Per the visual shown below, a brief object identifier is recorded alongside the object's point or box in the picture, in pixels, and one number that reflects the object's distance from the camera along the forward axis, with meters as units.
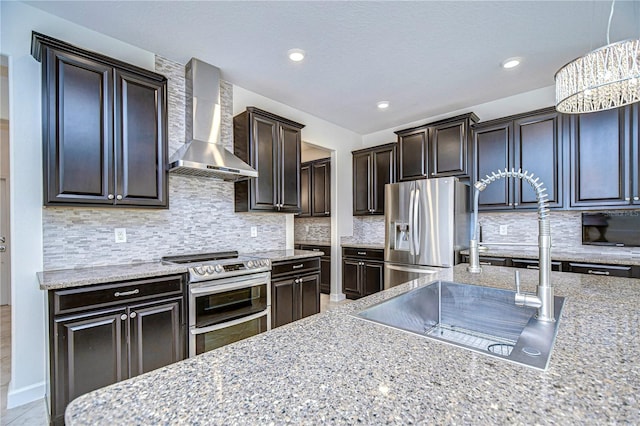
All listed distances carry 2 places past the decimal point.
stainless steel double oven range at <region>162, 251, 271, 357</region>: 2.26
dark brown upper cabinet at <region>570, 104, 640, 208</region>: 2.71
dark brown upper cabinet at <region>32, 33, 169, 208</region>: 1.93
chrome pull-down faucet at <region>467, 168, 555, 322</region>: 1.01
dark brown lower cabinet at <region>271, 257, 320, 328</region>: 2.89
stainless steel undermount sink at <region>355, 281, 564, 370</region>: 1.24
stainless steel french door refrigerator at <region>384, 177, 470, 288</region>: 3.37
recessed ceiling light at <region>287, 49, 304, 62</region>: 2.65
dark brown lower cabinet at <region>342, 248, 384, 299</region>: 4.27
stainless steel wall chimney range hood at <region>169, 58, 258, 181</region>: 2.62
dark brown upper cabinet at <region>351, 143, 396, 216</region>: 4.53
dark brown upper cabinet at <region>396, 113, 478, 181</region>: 3.66
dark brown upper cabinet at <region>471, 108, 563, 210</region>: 3.12
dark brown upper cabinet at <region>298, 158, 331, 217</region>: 5.03
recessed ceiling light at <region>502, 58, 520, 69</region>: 2.81
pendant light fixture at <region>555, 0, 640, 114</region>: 1.39
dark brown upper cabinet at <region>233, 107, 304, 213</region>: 3.10
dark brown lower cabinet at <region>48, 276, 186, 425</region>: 1.71
